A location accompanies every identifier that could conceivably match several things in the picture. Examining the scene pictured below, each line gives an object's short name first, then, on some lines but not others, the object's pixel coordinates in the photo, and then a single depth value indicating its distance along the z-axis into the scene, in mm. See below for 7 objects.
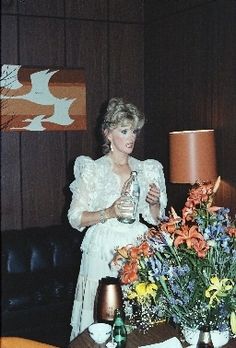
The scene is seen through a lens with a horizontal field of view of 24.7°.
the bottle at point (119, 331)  1944
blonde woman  2893
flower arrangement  1762
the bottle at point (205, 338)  1742
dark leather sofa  3830
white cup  2025
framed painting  4465
